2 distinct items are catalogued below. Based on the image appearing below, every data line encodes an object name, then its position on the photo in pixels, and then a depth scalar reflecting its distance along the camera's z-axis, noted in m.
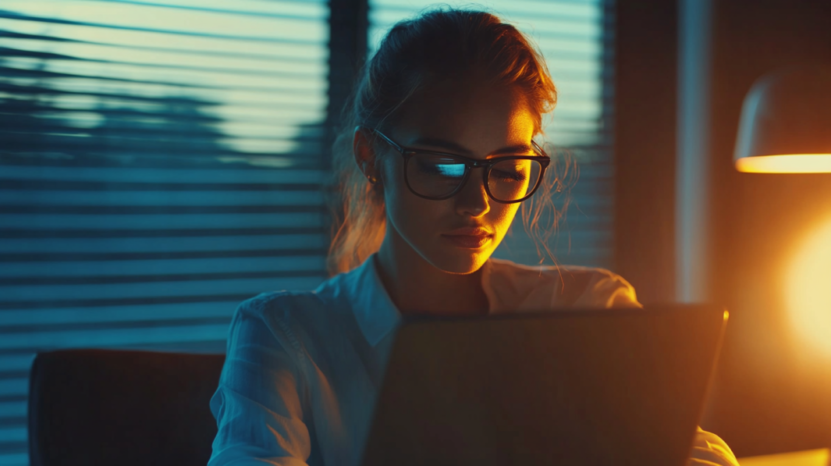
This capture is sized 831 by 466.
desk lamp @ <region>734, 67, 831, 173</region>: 1.28
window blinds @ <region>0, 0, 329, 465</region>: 1.55
